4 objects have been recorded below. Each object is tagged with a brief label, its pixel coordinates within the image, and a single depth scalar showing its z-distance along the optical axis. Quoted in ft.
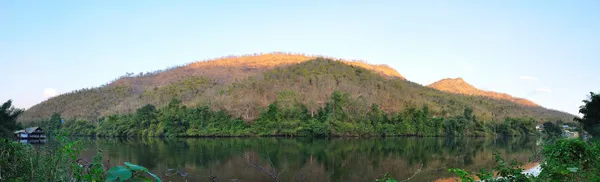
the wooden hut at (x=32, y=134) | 198.78
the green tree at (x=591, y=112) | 84.99
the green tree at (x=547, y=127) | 250.82
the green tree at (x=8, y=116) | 103.60
